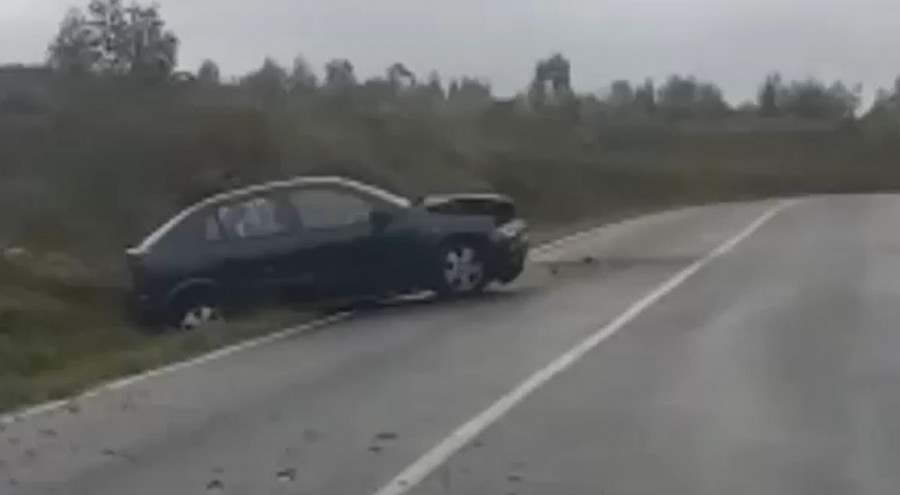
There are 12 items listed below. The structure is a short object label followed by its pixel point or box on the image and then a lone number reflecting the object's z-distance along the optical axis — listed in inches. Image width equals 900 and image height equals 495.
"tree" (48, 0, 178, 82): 2100.1
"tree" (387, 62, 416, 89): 3235.7
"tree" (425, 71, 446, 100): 2874.0
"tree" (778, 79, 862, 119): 4195.4
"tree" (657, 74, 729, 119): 3971.5
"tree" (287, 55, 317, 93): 2263.0
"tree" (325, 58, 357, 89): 2566.4
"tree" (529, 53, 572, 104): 4243.1
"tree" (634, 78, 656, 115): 3914.9
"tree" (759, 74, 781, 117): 4194.4
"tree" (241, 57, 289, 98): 1989.4
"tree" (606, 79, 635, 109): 3971.5
